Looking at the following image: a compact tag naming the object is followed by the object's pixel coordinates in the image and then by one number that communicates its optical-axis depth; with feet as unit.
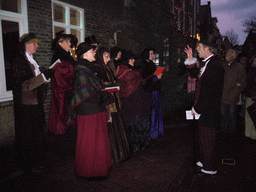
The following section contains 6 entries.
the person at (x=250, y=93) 16.70
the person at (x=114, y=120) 12.32
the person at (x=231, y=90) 18.65
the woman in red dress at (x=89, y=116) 9.71
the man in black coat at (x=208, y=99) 10.62
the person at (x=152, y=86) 15.51
